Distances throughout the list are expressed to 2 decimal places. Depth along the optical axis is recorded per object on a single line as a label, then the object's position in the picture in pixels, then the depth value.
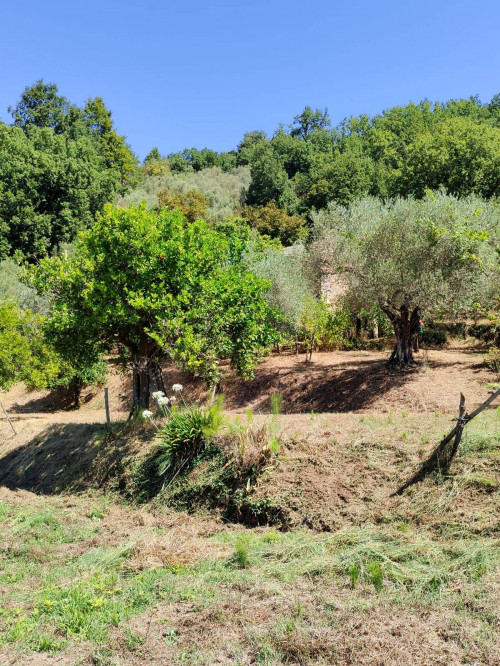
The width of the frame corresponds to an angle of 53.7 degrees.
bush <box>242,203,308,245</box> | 46.81
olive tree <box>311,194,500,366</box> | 15.16
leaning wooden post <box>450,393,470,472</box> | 7.49
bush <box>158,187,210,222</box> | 45.44
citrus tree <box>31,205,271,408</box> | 11.29
